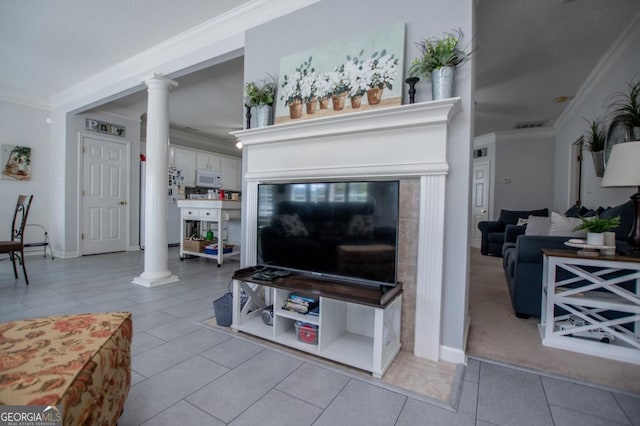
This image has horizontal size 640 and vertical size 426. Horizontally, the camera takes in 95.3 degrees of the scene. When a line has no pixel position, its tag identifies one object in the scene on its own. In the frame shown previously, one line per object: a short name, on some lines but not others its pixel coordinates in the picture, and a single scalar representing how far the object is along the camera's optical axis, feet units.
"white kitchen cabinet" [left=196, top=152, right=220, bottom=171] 22.33
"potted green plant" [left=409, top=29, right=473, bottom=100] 5.52
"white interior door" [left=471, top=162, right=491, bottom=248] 22.24
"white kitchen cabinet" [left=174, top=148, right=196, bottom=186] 20.89
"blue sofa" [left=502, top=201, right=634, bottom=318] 7.58
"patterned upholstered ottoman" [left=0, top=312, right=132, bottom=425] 2.78
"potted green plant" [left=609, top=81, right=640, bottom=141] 8.16
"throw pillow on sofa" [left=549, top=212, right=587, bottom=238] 7.89
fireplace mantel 5.76
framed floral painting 6.20
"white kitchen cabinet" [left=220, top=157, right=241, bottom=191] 24.26
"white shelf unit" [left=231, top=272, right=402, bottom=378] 5.44
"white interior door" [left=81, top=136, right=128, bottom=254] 16.67
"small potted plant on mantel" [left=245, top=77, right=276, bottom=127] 7.75
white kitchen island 14.48
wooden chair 10.61
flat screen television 5.78
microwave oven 22.13
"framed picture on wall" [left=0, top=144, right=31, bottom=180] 14.70
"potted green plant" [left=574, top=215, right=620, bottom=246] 6.41
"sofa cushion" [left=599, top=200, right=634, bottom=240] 7.77
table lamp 6.18
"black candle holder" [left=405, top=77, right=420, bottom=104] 5.82
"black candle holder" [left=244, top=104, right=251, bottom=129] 8.25
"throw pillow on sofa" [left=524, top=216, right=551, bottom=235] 12.63
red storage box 6.20
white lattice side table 6.00
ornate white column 10.93
